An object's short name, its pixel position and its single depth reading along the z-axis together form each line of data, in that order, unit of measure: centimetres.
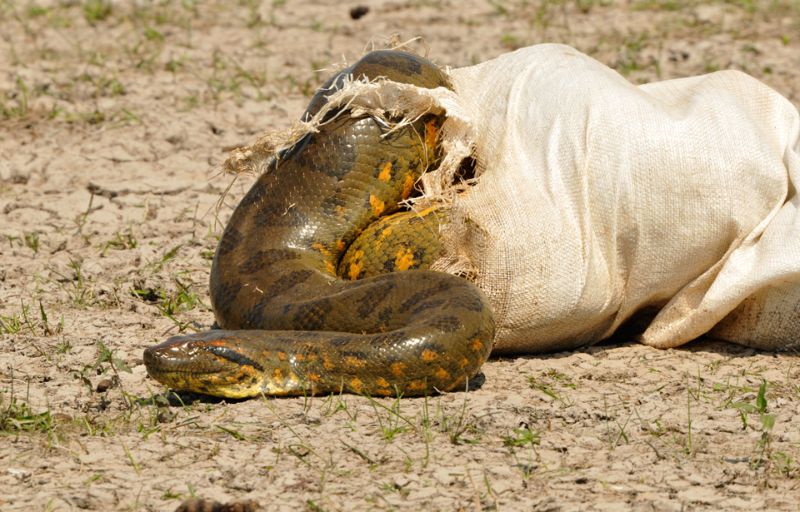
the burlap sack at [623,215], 1076
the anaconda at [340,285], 985
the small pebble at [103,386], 1016
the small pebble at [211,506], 786
